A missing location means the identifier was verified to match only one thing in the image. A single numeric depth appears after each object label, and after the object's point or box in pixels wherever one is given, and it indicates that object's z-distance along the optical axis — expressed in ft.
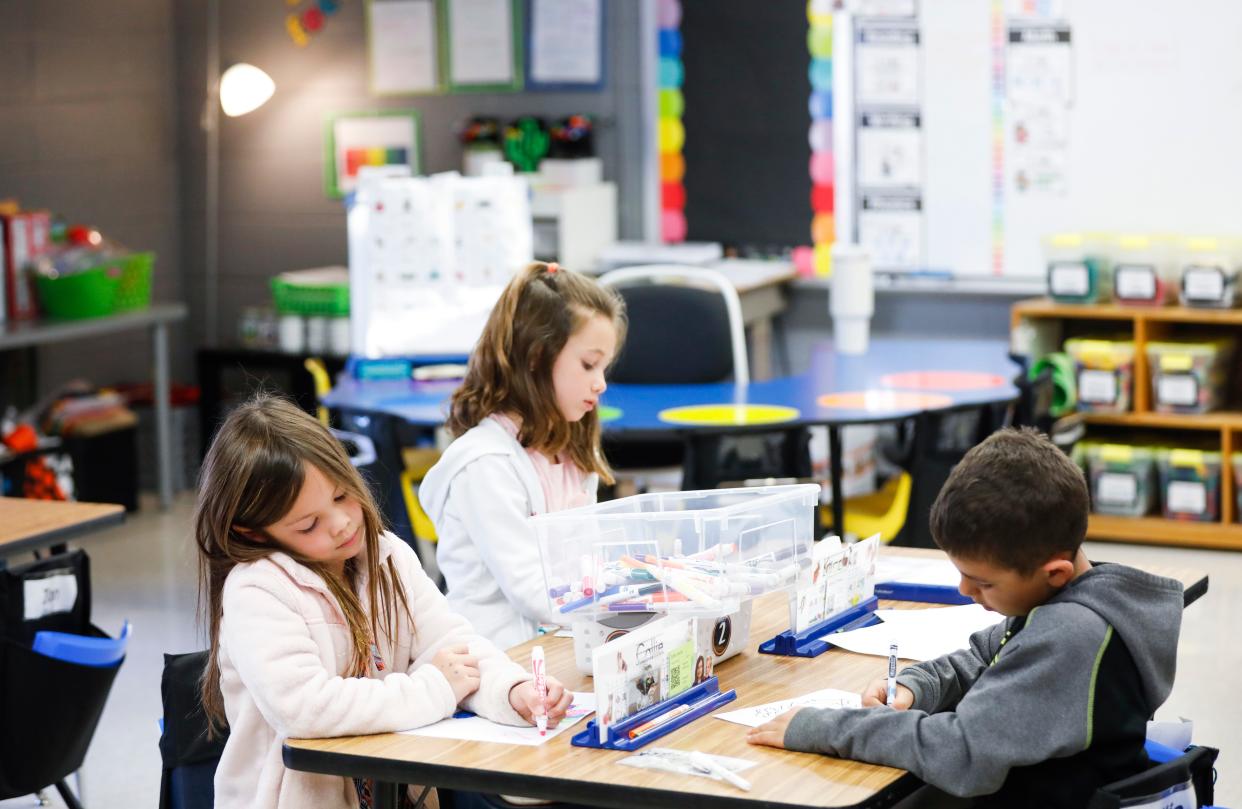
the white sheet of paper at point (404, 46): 21.45
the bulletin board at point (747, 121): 19.66
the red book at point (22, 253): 18.51
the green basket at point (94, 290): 18.88
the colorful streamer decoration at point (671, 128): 20.11
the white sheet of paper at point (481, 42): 21.01
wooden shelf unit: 17.24
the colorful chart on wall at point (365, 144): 21.79
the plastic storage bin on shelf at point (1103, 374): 17.74
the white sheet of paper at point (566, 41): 20.47
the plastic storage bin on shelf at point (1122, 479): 17.67
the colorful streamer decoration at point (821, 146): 19.39
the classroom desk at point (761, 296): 18.84
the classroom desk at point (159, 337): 18.56
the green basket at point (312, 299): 20.47
